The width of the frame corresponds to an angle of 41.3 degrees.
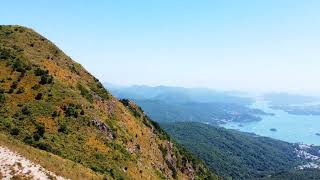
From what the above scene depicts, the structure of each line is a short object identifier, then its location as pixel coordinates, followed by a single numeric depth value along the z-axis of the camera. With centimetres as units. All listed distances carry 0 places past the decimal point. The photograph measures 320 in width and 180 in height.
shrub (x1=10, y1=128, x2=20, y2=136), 5508
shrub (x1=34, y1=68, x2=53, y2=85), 7166
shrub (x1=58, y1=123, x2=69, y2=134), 6034
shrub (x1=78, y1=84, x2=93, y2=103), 7648
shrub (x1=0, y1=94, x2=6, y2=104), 6336
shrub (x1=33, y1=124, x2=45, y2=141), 5484
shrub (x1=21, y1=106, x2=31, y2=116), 6130
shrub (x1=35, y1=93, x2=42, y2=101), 6638
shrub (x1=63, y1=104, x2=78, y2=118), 6550
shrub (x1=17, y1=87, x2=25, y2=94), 6699
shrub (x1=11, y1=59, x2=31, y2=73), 7375
